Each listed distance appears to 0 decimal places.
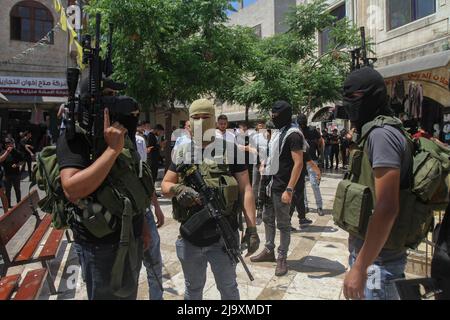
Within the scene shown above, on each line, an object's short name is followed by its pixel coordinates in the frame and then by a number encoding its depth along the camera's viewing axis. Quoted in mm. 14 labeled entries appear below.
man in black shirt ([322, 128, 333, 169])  14634
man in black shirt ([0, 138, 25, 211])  7172
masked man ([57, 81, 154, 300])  1806
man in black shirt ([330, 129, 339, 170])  14484
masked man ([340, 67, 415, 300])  1706
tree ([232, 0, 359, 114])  11312
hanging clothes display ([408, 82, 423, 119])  6359
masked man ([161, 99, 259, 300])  2441
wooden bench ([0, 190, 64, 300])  2892
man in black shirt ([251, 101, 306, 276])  4027
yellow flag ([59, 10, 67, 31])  8516
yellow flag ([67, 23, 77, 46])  8269
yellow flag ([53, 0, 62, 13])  8586
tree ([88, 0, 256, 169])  8016
